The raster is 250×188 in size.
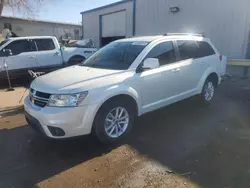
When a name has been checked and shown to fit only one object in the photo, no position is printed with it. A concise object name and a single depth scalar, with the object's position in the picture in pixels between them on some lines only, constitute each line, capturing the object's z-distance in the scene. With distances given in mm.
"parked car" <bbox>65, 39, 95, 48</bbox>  11242
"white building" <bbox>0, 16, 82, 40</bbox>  25003
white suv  2819
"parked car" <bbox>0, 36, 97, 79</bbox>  7345
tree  15249
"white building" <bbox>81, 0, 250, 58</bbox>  8107
